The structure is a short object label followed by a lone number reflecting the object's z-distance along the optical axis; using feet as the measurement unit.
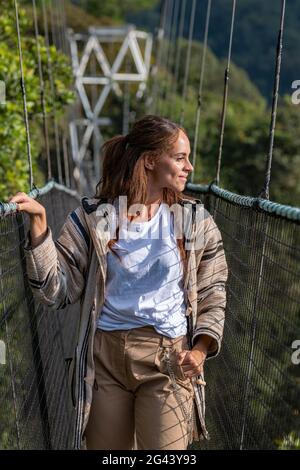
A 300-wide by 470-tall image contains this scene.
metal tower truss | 94.19
